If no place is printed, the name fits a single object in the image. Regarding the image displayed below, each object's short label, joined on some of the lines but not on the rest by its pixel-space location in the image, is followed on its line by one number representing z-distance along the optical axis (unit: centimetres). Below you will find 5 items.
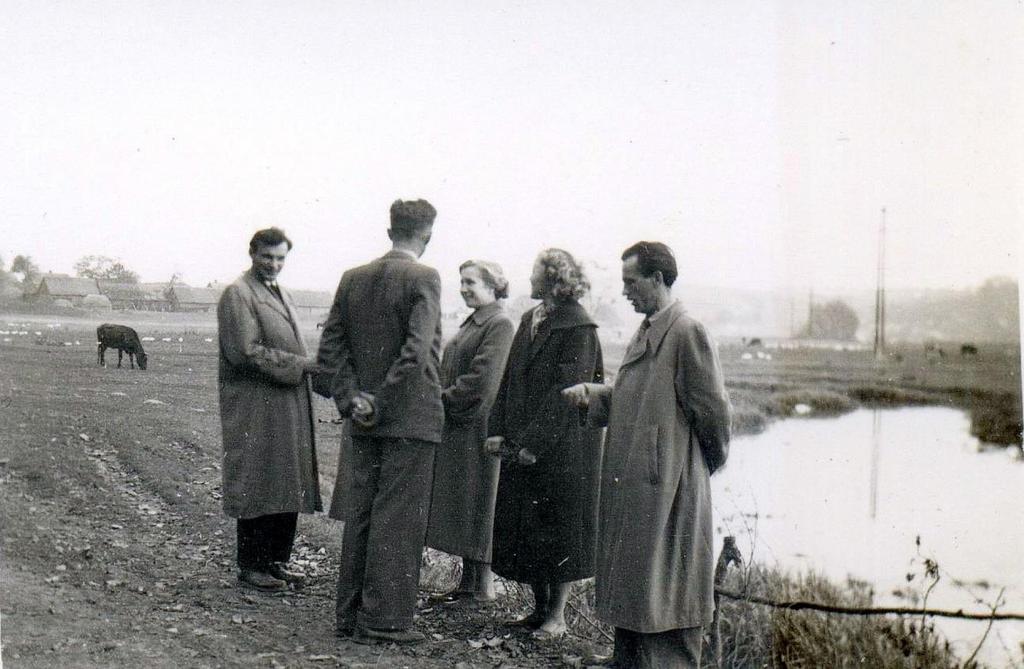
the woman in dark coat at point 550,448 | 370
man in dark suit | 365
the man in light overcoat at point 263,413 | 429
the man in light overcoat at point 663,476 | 314
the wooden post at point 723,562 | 389
